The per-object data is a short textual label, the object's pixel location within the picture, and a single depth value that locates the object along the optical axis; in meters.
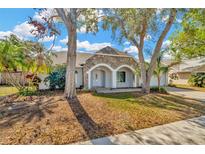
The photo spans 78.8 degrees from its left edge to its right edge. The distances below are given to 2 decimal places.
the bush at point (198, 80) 14.48
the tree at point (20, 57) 6.11
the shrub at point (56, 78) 8.08
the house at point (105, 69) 10.29
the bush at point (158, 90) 9.75
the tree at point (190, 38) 8.90
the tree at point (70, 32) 5.51
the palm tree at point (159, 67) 9.93
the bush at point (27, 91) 6.78
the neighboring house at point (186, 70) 16.38
